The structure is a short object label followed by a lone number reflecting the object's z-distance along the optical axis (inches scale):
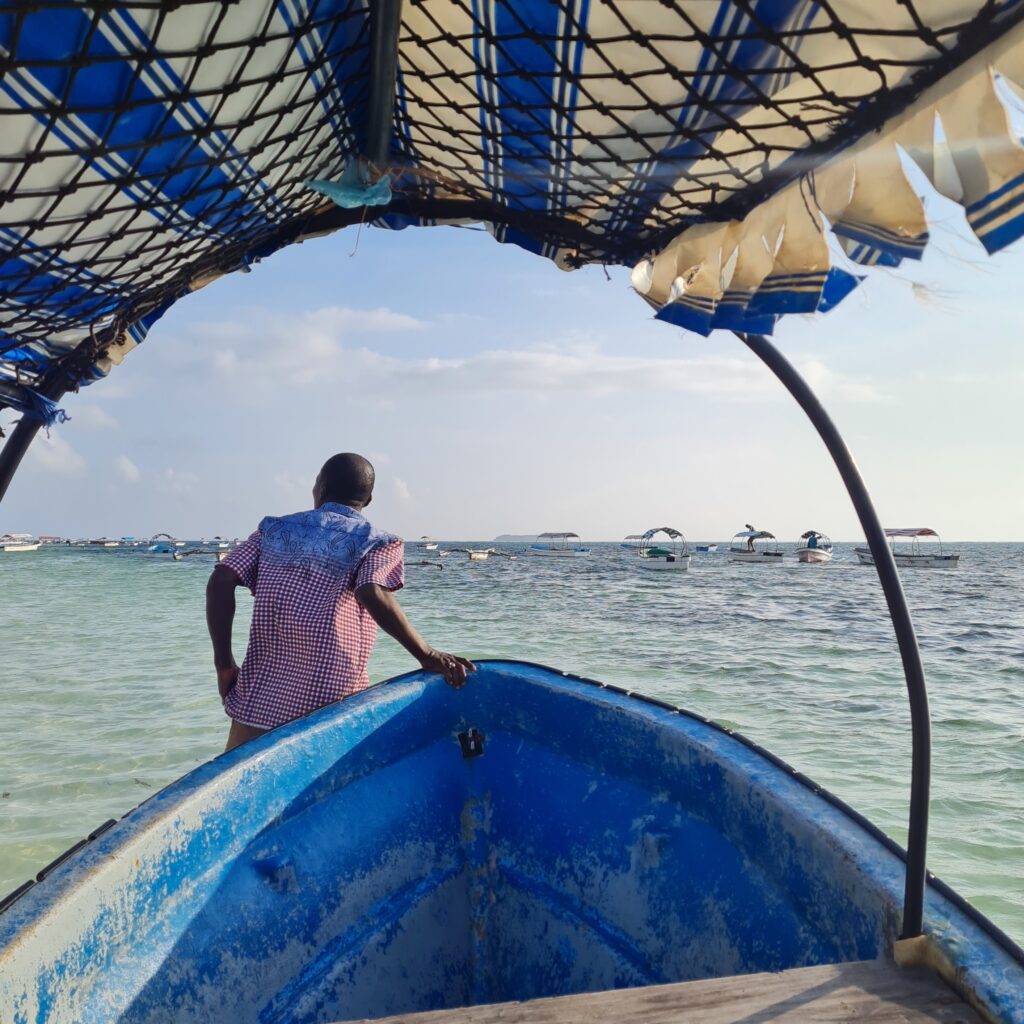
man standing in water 108.7
